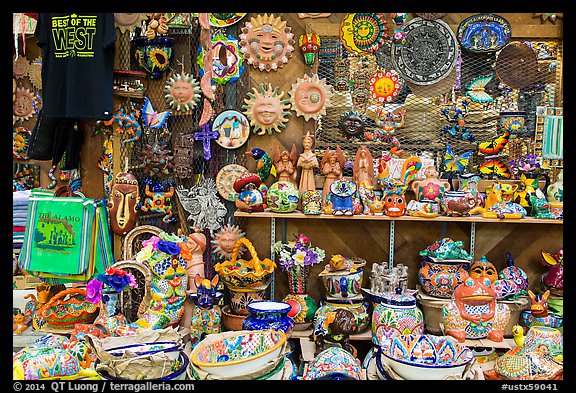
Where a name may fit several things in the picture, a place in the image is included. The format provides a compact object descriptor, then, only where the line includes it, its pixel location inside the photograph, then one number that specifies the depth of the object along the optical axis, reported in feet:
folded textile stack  12.59
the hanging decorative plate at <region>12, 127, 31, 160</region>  14.38
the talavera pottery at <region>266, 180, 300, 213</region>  10.41
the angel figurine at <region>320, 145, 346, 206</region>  10.71
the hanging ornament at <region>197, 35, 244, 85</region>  11.21
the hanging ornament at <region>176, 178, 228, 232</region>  11.34
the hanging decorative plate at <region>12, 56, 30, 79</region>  14.34
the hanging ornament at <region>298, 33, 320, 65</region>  10.96
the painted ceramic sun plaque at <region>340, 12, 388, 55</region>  10.98
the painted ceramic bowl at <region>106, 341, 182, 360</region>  7.58
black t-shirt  9.86
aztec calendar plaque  10.96
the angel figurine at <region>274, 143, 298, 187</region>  10.80
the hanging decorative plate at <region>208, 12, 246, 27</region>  11.12
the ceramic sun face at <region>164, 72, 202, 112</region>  11.16
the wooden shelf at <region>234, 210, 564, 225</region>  10.11
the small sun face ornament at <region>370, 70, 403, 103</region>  11.07
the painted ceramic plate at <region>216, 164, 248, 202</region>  11.26
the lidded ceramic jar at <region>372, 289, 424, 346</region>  9.57
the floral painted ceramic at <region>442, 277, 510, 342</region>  9.77
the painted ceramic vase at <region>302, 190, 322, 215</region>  10.39
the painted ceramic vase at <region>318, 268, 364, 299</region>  10.43
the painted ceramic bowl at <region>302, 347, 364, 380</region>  7.77
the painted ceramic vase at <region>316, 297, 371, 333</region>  10.28
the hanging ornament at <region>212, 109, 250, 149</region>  11.20
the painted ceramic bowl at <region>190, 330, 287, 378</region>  7.30
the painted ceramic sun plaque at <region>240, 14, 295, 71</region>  11.14
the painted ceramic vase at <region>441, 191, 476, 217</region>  10.18
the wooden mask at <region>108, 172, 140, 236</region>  10.78
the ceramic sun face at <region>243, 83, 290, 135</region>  11.11
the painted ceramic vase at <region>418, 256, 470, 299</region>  10.32
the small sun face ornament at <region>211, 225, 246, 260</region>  11.19
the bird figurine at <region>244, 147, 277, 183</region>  10.82
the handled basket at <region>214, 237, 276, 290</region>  10.34
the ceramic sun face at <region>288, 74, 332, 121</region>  11.05
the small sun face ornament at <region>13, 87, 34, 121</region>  14.44
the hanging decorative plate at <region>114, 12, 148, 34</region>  10.25
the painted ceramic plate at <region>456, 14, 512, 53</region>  10.79
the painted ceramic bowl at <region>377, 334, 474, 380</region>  7.61
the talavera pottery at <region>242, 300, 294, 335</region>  9.09
